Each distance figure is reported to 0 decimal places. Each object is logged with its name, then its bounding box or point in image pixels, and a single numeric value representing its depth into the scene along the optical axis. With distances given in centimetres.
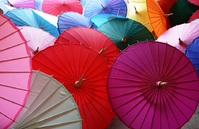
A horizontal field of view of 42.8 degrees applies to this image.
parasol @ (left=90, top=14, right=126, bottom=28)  427
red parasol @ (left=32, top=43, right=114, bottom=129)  290
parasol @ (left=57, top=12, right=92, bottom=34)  429
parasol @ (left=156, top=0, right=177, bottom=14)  557
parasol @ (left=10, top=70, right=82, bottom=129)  239
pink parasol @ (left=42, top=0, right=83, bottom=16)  572
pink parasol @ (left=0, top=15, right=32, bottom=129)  222
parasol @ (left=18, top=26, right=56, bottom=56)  350
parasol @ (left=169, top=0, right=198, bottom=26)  546
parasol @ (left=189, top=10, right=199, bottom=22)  509
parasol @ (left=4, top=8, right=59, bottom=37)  418
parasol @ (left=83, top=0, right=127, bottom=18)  546
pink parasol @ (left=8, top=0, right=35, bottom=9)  558
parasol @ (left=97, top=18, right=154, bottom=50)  407
